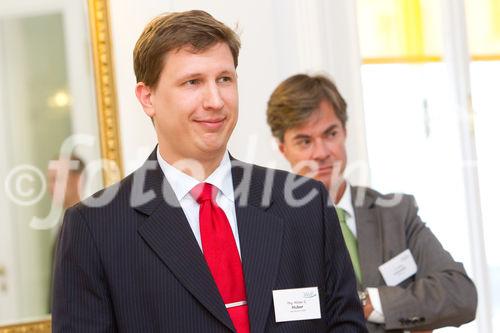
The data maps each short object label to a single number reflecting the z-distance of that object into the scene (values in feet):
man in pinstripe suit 9.94
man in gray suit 14.82
